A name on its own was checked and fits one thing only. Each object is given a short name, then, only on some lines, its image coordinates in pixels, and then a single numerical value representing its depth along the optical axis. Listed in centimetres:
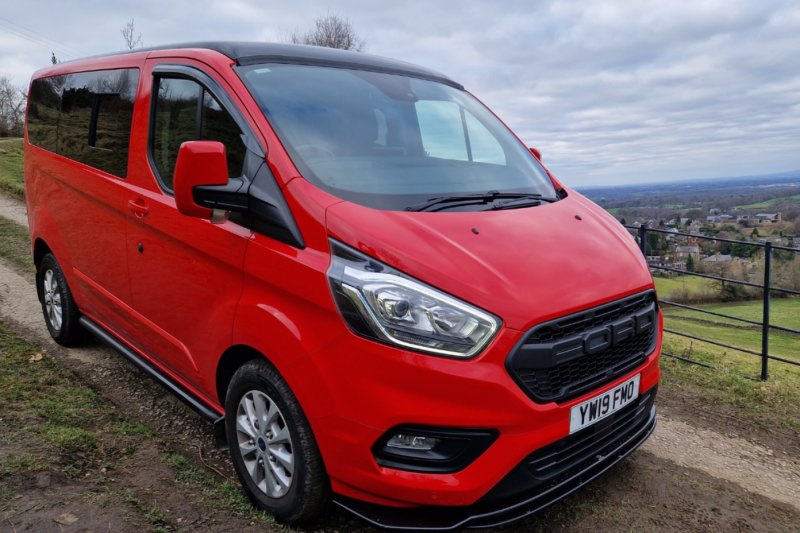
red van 204
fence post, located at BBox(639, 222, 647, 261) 569
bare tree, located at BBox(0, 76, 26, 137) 3806
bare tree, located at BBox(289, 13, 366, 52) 4547
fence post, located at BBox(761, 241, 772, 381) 502
